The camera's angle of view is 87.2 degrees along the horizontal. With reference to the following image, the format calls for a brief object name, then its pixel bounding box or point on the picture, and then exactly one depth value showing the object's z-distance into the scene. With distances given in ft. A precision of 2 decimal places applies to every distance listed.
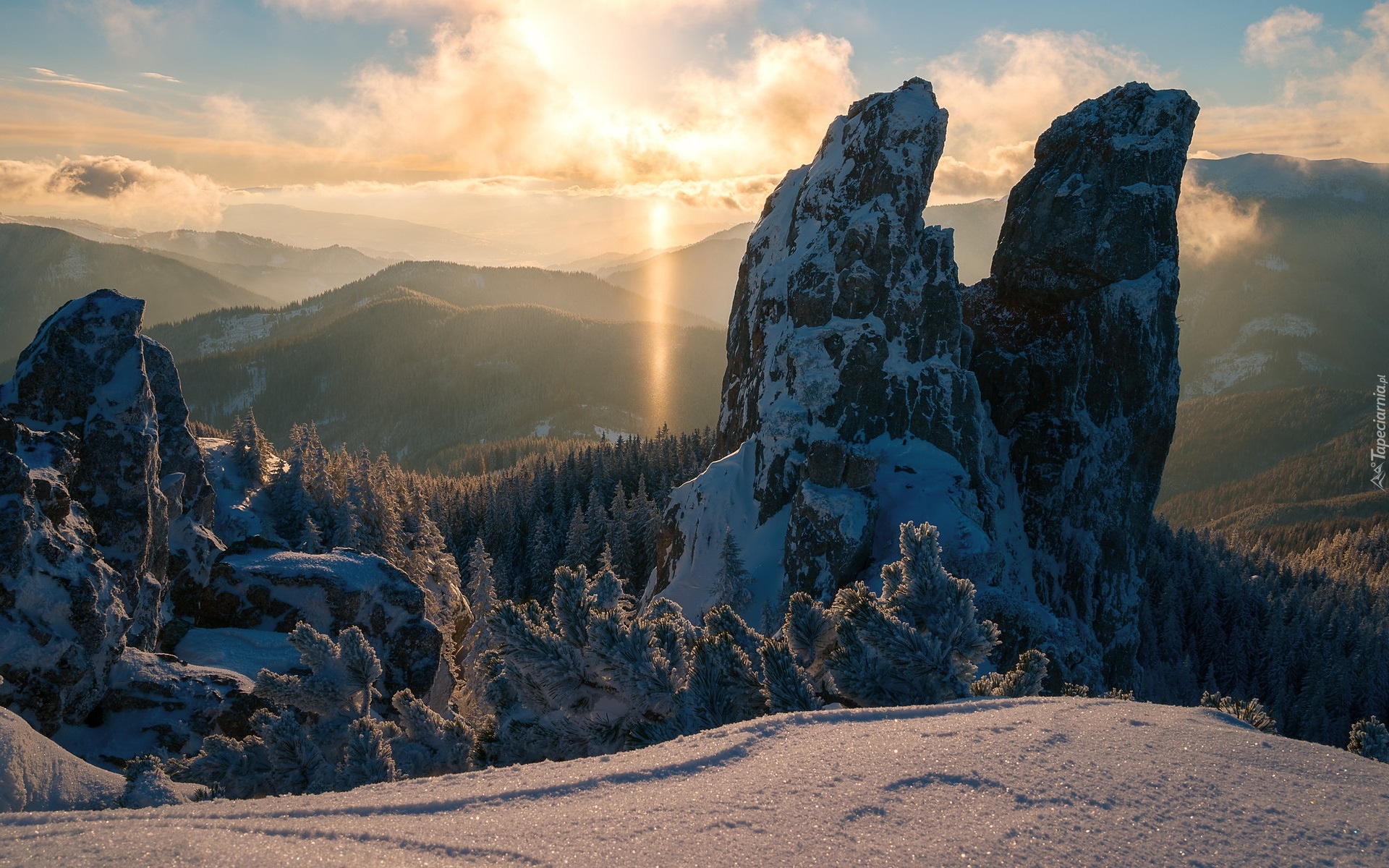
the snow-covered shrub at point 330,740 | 31.58
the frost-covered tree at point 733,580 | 102.01
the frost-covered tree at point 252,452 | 193.36
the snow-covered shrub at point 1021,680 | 31.09
